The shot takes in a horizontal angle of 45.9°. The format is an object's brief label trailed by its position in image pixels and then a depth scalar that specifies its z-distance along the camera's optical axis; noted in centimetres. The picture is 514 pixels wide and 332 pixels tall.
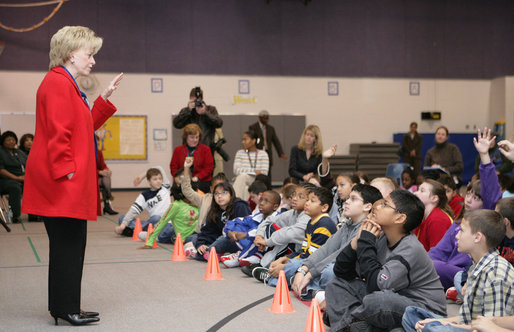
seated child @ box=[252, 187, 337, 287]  454
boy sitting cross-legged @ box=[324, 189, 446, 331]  310
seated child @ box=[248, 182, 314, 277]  487
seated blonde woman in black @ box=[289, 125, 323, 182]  775
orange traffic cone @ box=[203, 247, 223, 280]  512
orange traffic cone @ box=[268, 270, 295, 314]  394
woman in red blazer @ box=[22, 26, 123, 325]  343
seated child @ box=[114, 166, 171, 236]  782
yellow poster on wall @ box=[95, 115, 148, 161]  1543
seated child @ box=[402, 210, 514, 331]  278
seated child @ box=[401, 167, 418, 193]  921
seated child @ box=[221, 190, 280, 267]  551
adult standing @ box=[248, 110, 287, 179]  1122
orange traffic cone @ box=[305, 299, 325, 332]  321
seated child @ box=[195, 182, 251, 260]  611
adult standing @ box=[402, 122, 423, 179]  1570
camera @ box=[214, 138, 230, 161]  811
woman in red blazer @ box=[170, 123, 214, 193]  759
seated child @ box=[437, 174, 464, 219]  591
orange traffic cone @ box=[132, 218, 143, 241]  779
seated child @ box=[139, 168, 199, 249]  689
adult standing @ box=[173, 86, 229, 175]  783
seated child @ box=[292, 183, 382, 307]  404
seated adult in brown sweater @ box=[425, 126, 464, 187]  901
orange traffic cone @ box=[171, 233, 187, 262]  613
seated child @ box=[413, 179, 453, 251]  485
